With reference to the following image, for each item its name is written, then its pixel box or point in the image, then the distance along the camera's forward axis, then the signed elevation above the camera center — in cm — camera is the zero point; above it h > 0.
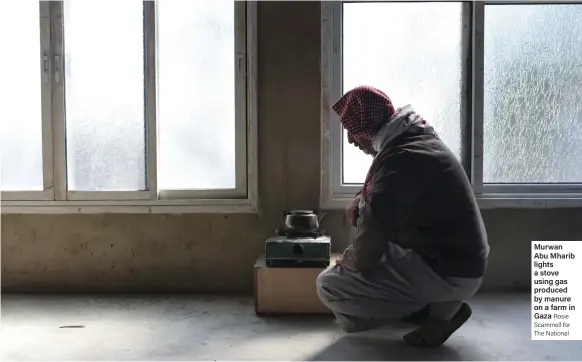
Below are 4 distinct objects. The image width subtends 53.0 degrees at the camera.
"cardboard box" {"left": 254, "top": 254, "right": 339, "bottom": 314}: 269 -64
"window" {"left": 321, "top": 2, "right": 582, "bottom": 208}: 313 +37
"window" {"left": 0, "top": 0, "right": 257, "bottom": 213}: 310 +24
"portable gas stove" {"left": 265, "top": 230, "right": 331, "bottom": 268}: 268 -47
